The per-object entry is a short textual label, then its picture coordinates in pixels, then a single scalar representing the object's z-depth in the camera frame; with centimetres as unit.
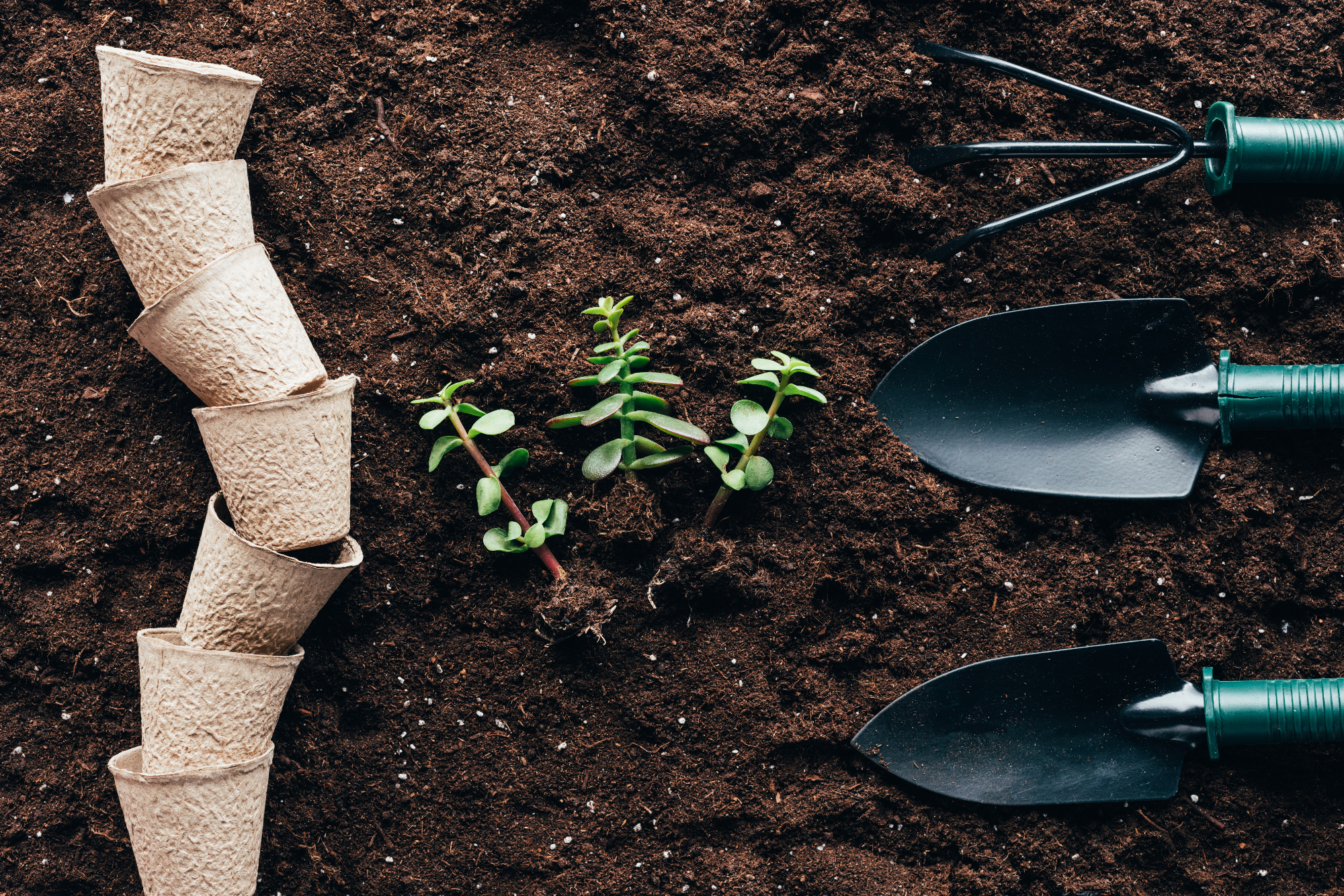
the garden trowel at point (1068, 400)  90
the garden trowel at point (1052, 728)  89
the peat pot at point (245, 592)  85
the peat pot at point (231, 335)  84
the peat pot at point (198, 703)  85
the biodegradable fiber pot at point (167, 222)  84
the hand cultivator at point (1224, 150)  88
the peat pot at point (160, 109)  84
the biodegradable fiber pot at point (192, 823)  85
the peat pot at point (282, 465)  85
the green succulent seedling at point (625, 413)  87
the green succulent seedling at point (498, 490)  87
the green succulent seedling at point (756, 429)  87
